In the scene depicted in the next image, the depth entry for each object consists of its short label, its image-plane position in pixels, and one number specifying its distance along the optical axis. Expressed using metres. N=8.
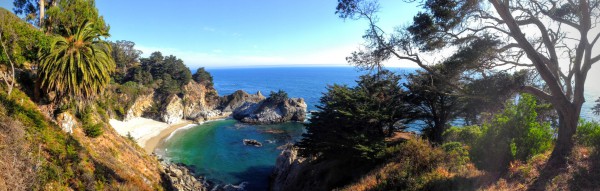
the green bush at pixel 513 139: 11.09
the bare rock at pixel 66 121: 15.47
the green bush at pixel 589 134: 8.90
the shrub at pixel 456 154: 12.23
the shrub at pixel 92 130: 17.57
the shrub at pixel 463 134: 16.23
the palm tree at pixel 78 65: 13.95
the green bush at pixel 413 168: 11.80
